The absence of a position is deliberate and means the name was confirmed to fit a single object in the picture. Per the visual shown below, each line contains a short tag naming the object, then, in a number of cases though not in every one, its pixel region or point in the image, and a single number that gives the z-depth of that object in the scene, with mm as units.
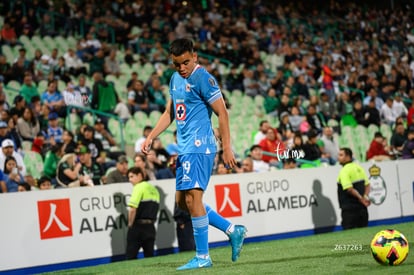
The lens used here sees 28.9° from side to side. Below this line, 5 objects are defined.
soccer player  8094
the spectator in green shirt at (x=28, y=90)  18016
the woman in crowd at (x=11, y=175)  14047
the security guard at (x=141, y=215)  13211
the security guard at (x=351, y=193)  15070
